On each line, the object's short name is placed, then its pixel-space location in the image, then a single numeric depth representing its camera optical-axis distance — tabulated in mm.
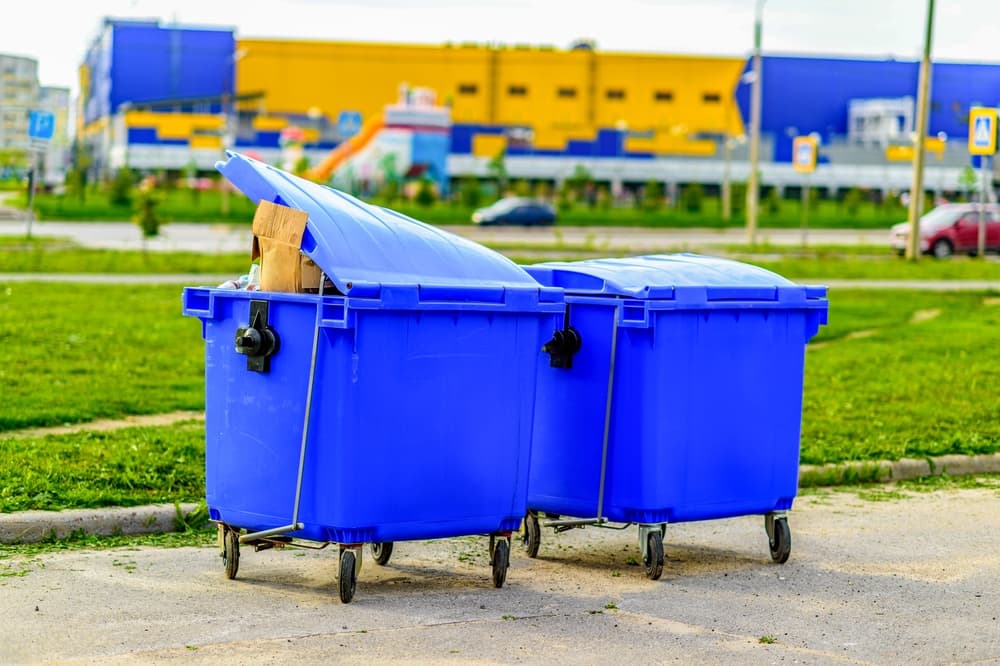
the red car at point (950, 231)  35344
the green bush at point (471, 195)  59500
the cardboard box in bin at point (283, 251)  5691
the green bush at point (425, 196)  56500
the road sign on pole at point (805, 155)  37312
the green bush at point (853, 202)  62469
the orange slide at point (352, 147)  65581
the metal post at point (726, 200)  56594
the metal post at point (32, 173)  23778
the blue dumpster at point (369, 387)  5551
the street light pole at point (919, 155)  31062
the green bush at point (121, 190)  53469
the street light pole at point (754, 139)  38438
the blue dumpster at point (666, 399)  6262
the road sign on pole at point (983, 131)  28234
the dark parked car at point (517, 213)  50747
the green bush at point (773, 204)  63188
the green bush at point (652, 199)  60594
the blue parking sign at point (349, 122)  74125
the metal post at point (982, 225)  30311
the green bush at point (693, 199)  61750
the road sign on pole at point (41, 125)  25141
